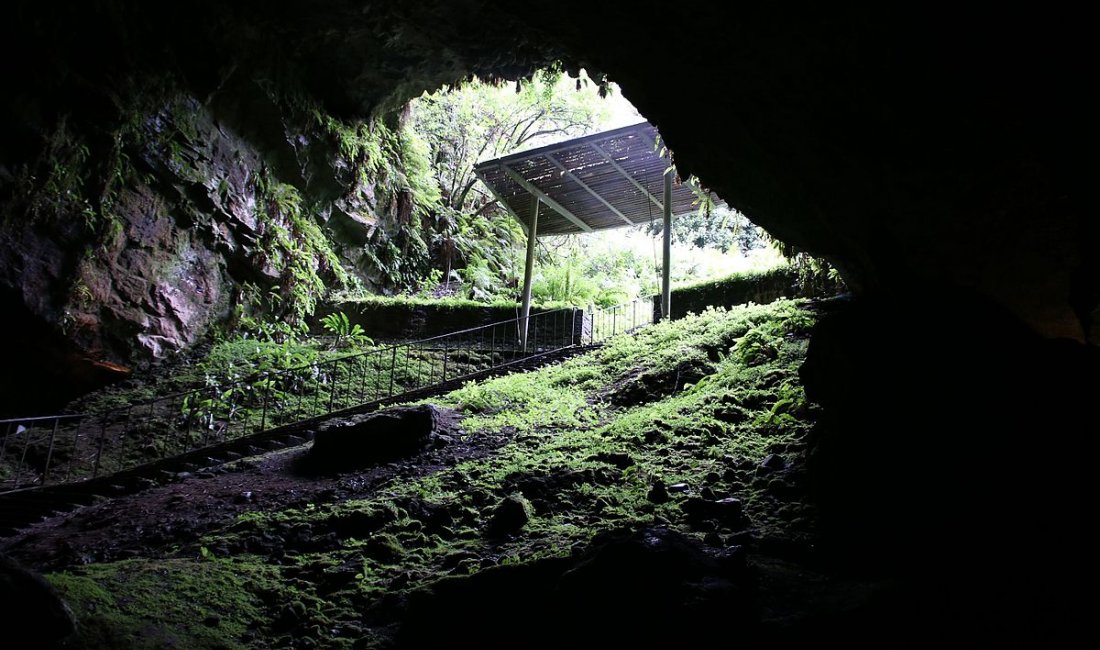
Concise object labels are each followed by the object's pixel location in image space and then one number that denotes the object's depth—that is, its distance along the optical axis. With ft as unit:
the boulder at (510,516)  14.26
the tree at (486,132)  62.18
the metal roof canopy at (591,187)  35.91
